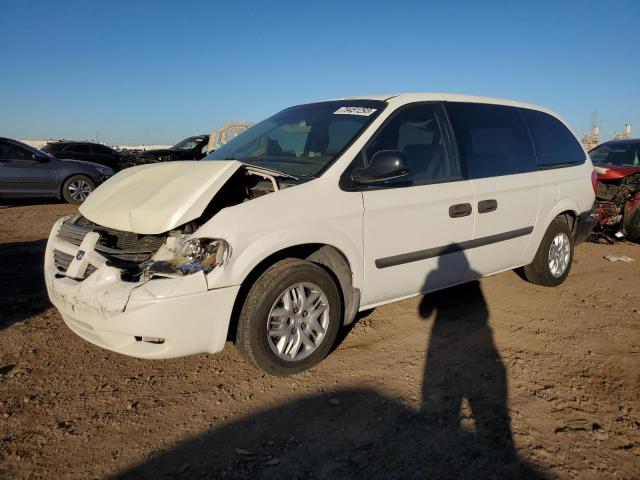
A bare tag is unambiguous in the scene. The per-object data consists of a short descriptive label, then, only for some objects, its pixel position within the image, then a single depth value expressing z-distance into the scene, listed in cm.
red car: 722
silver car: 986
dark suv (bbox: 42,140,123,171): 1655
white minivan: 274
